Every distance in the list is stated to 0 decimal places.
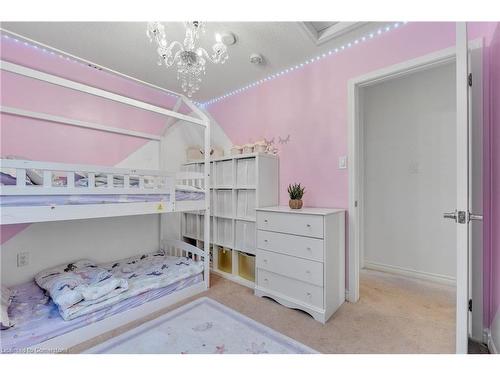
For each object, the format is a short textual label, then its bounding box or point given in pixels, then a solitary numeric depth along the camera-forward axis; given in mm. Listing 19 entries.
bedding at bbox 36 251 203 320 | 1559
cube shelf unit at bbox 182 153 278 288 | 2422
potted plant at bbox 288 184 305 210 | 2076
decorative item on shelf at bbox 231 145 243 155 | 2705
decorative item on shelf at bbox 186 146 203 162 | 3150
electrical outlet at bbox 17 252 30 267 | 1962
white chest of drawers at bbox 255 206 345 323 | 1771
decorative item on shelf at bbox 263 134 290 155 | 2561
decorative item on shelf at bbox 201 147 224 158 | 2994
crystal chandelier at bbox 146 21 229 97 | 1460
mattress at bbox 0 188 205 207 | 1286
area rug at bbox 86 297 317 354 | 1428
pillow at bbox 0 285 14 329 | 1393
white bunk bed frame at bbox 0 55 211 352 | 1307
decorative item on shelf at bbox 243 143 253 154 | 2594
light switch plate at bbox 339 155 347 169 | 2102
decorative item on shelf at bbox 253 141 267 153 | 2533
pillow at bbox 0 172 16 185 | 1312
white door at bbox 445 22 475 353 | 1062
